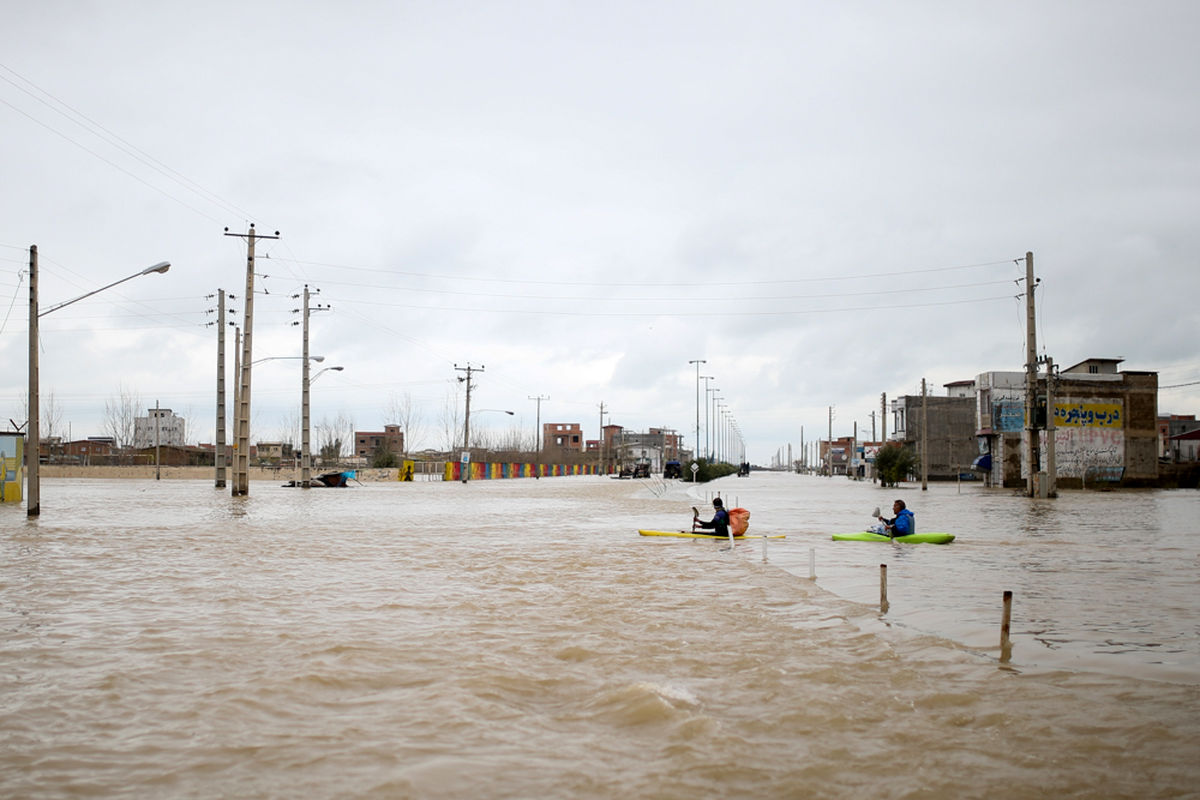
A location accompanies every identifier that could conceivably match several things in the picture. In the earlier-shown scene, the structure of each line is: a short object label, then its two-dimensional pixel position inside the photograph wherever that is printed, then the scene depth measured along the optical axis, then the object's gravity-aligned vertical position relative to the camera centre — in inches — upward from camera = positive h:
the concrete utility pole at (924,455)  2128.3 -58.7
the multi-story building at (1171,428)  2942.9 +11.8
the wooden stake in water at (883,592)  448.2 -83.9
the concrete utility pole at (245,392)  1501.6 +72.4
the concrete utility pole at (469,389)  2719.0 +147.0
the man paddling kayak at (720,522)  855.7 -86.9
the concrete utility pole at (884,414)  3435.0 +70.0
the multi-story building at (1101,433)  2108.8 -4.8
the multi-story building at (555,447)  6190.9 -111.3
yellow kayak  870.0 -102.3
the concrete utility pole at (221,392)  1695.4 +77.7
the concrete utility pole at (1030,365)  1524.4 +114.1
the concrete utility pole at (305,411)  1897.1 +48.5
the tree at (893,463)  2539.4 -91.6
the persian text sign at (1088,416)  2117.4 +36.0
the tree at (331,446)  4094.5 -64.0
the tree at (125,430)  3747.5 +16.0
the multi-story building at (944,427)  3521.2 +18.0
